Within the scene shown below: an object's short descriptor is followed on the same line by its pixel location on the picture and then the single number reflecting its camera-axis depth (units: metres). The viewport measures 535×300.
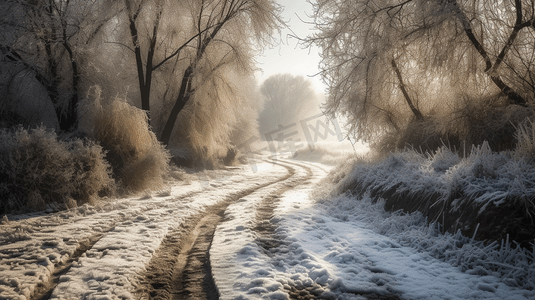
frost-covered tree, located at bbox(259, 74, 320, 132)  53.78
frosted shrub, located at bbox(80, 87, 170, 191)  8.62
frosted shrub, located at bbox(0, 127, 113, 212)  5.94
